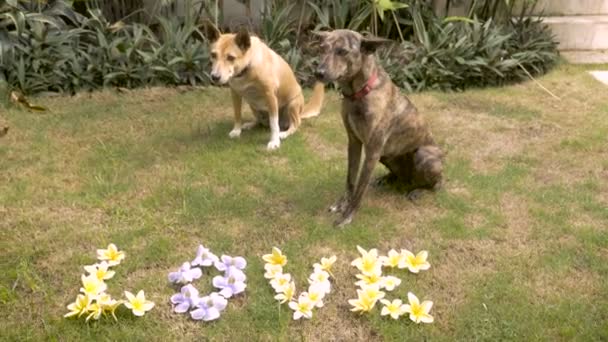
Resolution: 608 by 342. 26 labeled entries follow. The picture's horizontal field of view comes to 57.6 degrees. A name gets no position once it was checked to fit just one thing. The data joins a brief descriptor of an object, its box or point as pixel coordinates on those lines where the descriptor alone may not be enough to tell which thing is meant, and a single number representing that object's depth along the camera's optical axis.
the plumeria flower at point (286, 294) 2.83
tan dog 4.18
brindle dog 3.06
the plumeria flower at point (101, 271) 2.94
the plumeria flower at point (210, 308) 2.72
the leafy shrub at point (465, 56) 6.13
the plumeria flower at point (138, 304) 2.71
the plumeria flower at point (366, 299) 2.76
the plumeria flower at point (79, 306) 2.68
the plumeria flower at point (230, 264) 3.07
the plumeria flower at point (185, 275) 2.97
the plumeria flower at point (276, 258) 3.11
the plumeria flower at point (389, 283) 2.95
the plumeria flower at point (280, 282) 2.90
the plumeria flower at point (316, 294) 2.83
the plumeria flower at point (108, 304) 2.69
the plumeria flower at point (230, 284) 2.89
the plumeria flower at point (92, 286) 2.77
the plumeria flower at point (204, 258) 3.10
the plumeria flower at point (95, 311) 2.66
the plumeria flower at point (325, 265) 3.08
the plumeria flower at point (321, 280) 2.93
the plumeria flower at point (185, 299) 2.79
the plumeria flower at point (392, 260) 3.15
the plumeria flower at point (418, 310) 2.73
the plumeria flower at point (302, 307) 2.74
